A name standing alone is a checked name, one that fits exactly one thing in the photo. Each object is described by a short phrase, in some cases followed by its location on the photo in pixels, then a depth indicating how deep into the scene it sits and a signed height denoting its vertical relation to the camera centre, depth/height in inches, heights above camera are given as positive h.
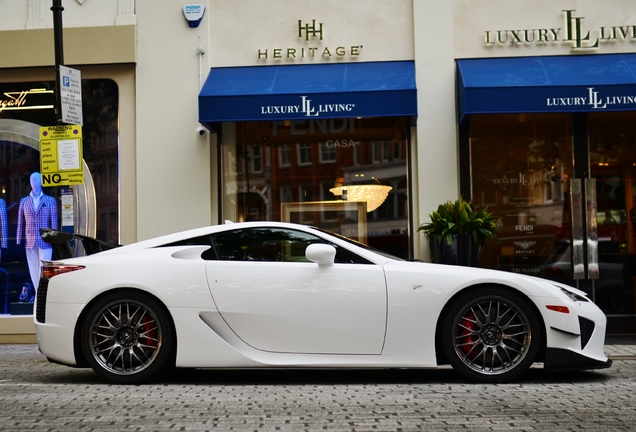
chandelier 471.2 +20.9
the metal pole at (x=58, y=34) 391.5 +95.2
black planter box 426.9 -11.2
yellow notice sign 389.3 +37.4
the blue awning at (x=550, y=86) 413.7 +70.0
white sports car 266.2 -26.8
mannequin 478.6 +11.1
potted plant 427.8 -1.5
